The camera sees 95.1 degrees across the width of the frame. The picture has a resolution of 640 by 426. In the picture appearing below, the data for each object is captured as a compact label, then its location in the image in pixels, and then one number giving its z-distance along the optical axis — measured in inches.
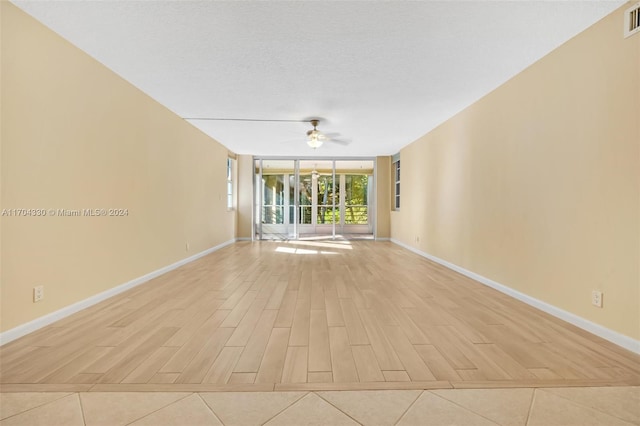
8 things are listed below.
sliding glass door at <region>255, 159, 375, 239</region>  334.3
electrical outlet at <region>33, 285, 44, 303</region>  90.5
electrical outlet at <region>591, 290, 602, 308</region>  88.4
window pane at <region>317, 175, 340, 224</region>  353.1
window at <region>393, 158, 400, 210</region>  315.6
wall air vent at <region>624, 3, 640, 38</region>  80.2
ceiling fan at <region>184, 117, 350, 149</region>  191.6
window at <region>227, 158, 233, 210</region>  301.4
